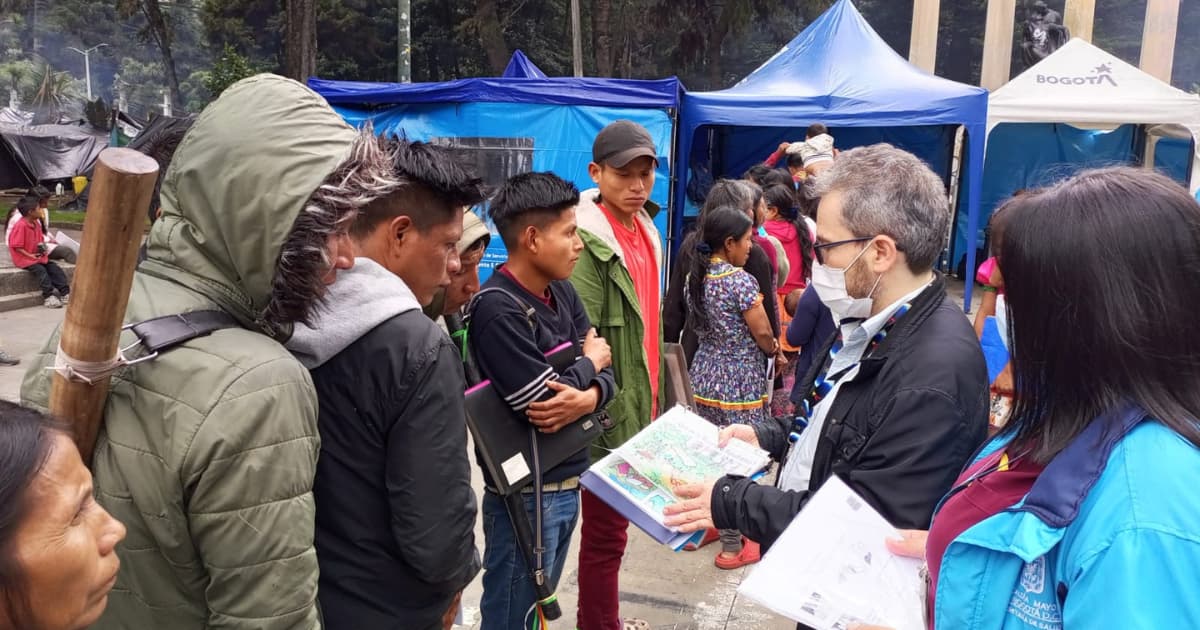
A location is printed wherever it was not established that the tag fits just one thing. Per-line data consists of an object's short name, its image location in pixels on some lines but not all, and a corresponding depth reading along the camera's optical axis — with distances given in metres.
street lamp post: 46.97
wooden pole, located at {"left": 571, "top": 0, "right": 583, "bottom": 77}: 17.62
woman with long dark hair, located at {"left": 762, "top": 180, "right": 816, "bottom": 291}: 5.27
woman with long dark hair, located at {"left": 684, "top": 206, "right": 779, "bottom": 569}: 3.77
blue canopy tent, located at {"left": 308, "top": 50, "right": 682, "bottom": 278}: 9.00
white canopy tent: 10.55
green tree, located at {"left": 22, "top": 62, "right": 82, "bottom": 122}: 33.62
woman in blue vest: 1.02
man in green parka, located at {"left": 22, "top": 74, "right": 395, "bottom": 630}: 1.23
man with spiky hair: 1.54
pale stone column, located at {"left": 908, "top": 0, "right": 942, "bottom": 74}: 17.38
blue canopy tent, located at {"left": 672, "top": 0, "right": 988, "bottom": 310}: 9.20
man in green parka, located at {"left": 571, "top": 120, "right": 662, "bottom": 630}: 2.96
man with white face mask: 1.66
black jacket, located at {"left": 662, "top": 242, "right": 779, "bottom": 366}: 4.07
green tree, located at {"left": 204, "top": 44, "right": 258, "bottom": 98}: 18.83
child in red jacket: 10.16
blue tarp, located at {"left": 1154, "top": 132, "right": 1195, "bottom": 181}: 13.22
